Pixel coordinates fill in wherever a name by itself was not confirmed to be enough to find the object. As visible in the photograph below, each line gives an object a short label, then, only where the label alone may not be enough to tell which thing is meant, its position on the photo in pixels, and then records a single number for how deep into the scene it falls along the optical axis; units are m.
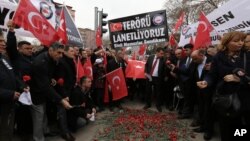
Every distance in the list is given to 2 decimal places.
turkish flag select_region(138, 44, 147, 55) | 7.29
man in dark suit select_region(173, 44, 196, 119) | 4.26
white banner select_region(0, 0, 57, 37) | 3.15
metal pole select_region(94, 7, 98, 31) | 6.59
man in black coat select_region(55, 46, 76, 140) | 3.29
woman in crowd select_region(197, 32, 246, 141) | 2.32
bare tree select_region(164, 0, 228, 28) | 18.35
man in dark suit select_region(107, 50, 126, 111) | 5.09
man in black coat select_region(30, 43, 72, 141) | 2.92
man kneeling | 3.69
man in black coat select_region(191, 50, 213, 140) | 3.48
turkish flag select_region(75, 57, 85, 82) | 3.98
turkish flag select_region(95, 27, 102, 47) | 5.30
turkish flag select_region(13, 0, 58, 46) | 3.02
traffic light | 6.49
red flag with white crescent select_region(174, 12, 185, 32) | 6.00
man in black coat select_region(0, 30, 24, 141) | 2.52
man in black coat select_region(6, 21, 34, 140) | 3.01
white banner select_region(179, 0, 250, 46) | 3.38
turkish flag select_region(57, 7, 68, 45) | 3.58
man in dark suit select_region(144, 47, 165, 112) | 5.00
